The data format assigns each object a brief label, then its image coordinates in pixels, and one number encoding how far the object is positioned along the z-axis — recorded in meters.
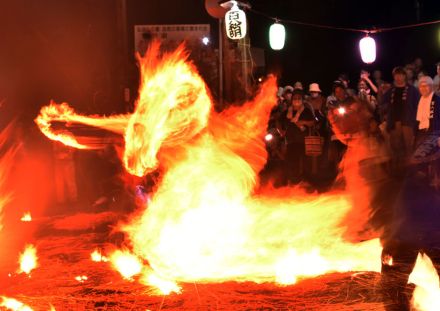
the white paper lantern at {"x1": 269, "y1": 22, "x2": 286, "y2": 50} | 16.70
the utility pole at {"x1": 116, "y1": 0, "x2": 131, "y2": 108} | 17.94
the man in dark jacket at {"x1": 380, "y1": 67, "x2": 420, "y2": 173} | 11.74
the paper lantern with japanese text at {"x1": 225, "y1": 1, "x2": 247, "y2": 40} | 14.27
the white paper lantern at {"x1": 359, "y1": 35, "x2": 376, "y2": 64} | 15.50
